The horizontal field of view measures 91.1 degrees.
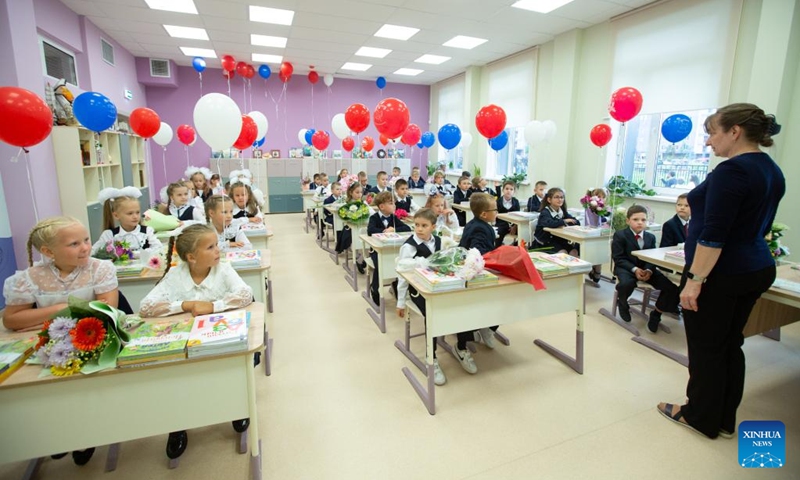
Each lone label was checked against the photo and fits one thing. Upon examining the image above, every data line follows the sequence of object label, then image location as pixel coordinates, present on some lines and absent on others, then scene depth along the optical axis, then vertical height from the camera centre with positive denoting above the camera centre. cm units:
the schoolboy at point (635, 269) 333 -89
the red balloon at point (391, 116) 371 +46
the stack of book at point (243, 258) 264 -64
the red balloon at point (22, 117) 260 +30
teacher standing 170 -40
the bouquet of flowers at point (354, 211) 447 -53
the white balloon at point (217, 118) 318 +36
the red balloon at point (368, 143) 908 +50
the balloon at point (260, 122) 698 +75
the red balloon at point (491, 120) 491 +58
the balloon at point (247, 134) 524 +40
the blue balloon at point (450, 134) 546 +43
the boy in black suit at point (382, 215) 427 -54
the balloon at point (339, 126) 776 +76
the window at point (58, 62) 507 +134
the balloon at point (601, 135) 537 +44
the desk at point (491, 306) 226 -86
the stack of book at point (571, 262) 258 -64
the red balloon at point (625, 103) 444 +72
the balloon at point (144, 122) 517 +54
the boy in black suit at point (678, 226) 352 -51
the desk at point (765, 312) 264 -98
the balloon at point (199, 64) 797 +201
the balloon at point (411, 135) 625 +47
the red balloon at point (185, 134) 739 +54
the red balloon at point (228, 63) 799 +202
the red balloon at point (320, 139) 802 +51
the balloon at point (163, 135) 732 +51
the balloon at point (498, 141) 675 +43
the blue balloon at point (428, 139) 841 +56
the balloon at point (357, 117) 465 +56
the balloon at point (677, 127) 464 +48
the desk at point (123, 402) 135 -88
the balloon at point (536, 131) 635 +56
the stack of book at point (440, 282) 218 -64
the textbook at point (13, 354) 132 -68
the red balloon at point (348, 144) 900 +47
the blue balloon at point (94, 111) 412 +54
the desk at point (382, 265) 339 -89
